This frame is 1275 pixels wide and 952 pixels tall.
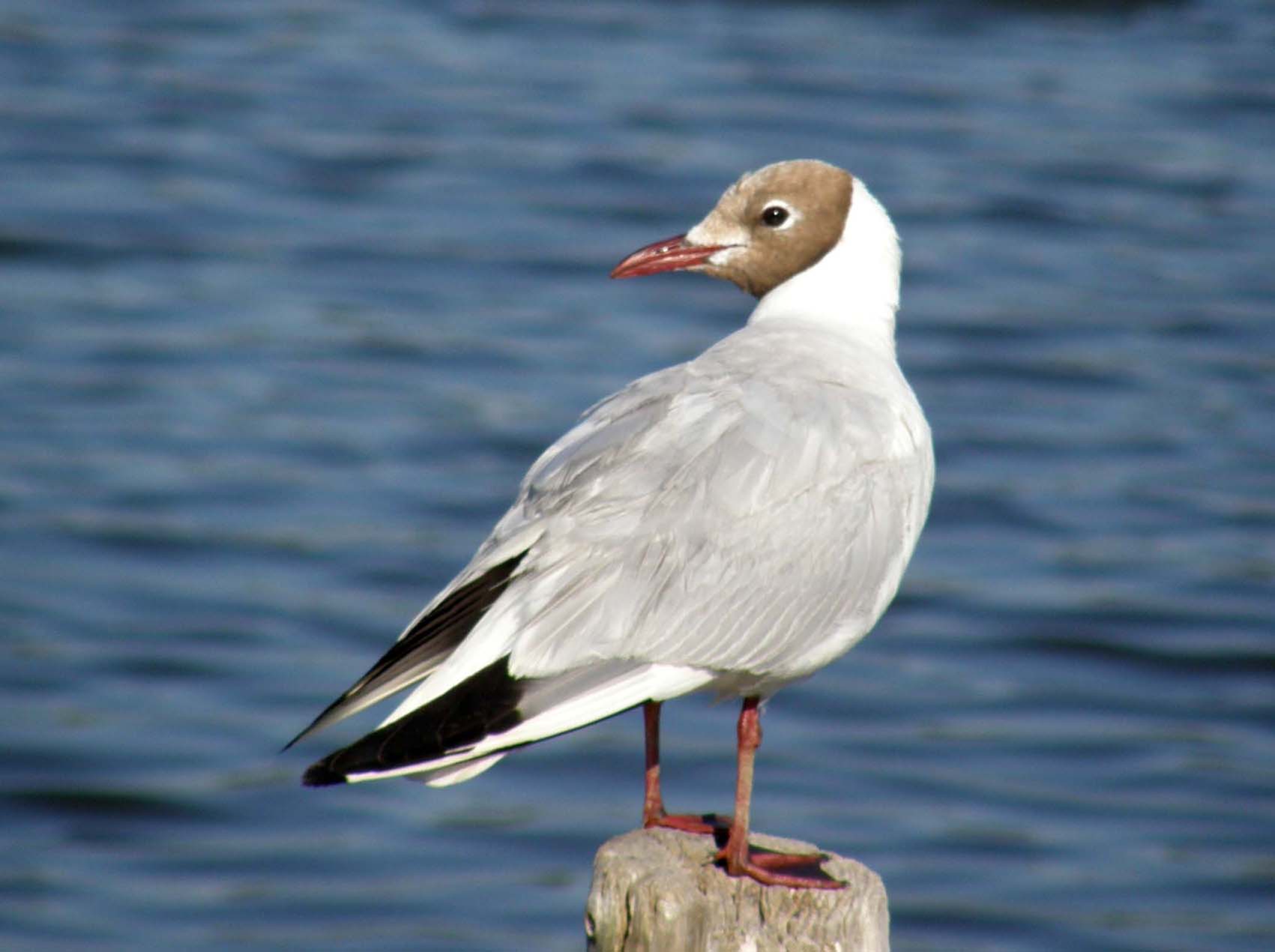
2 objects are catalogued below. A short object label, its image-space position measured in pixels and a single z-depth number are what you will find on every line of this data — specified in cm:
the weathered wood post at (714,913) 850
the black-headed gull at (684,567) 866
